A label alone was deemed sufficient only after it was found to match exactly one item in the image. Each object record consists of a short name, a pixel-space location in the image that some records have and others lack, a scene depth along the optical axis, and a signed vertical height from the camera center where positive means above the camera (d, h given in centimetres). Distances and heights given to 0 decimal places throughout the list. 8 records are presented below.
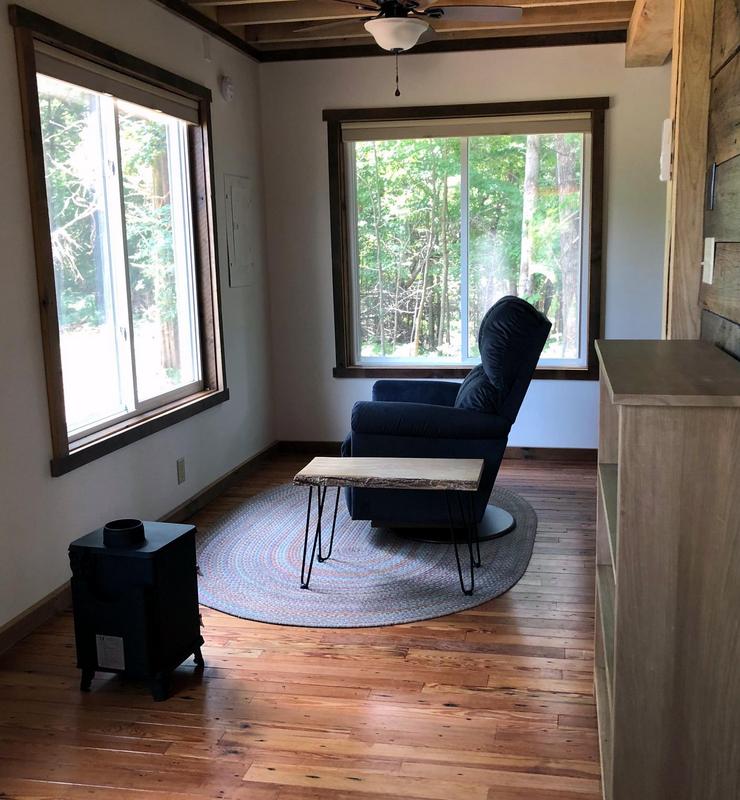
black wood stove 254 -101
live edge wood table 316 -83
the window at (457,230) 506 +14
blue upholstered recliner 361 -71
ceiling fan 338 +95
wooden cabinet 150 -62
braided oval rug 318 -129
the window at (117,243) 314 +8
